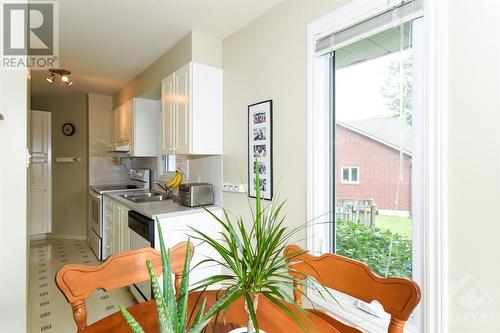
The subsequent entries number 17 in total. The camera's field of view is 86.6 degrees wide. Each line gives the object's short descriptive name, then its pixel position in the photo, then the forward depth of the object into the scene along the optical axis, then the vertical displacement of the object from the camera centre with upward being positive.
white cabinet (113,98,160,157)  3.41 +0.48
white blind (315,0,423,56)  1.19 +0.70
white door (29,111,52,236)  4.50 -0.16
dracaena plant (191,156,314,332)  0.67 -0.26
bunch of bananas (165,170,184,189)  2.95 -0.19
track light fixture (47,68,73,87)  3.12 +1.12
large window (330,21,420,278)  1.32 +0.08
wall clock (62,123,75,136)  4.65 +0.60
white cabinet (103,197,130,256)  2.67 -0.71
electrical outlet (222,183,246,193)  2.21 -0.21
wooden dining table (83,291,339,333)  0.90 -0.56
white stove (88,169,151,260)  3.43 -0.55
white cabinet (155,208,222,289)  2.13 -0.57
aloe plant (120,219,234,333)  0.58 -0.34
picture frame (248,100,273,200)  1.96 +0.15
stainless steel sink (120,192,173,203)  3.03 -0.40
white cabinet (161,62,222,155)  2.31 +0.49
